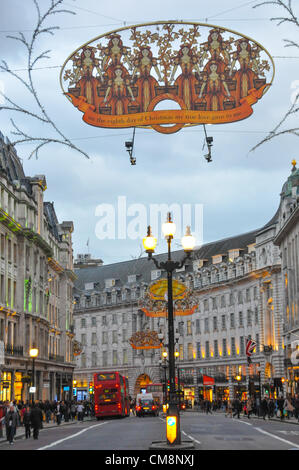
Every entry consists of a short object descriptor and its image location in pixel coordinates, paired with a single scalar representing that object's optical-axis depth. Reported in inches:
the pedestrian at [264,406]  2338.1
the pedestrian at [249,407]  2528.1
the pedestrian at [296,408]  2206.0
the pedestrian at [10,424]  1342.3
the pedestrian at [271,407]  2449.8
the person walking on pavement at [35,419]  1457.6
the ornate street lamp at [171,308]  967.6
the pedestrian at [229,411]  2685.8
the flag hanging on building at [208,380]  3463.6
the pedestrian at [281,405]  2218.3
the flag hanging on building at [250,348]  2645.2
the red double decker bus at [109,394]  2539.4
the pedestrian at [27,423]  1529.3
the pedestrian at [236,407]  2500.0
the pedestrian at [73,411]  2796.0
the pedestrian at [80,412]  2715.6
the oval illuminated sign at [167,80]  742.5
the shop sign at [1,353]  2258.9
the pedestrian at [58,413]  2326.5
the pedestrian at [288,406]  2163.4
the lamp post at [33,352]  1909.0
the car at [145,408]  3085.6
